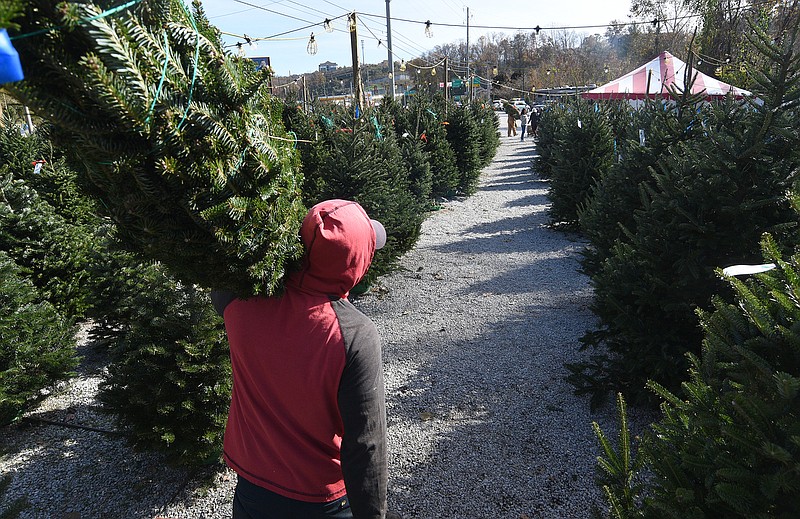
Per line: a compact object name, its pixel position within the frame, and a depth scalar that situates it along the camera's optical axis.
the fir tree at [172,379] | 3.19
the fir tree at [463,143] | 14.73
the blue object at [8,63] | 0.77
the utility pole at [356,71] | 9.02
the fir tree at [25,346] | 3.82
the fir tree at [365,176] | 6.47
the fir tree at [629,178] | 5.55
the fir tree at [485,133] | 17.67
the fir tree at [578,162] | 9.86
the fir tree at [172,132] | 0.98
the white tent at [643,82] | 14.13
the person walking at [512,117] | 33.06
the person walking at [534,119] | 28.06
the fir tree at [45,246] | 5.21
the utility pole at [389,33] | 17.87
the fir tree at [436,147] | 12.70
